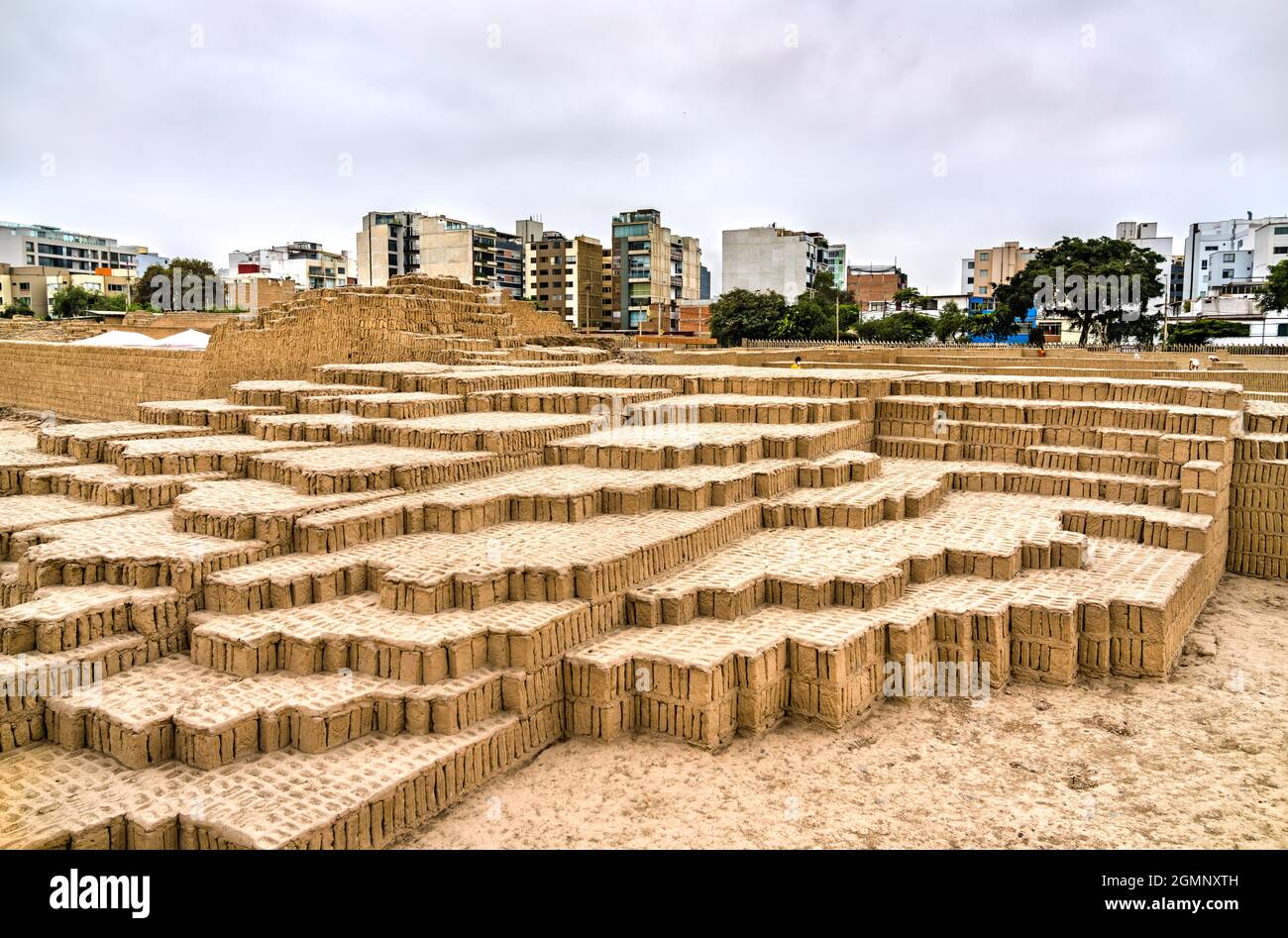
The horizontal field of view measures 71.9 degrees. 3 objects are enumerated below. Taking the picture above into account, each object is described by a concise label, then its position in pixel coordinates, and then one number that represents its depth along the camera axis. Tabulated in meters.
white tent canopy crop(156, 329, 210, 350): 18.80
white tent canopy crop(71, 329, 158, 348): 19.30
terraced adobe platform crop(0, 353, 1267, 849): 4.84
